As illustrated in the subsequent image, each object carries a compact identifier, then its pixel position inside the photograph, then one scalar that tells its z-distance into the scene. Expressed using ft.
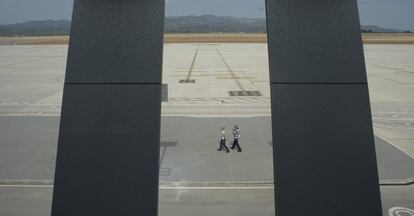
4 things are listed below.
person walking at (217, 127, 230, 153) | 48.65
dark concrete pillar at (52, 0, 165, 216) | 14.16
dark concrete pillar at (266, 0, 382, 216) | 14.15
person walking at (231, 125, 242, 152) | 48.93
